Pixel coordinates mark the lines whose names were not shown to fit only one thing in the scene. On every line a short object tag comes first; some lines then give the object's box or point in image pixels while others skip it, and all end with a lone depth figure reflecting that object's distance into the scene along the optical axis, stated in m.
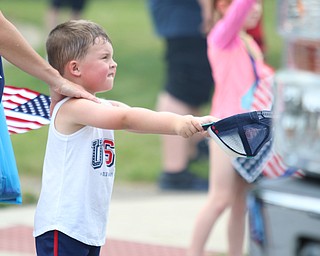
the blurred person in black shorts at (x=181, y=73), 16.47
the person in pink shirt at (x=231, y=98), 10.66
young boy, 7.38
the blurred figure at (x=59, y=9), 30.25
